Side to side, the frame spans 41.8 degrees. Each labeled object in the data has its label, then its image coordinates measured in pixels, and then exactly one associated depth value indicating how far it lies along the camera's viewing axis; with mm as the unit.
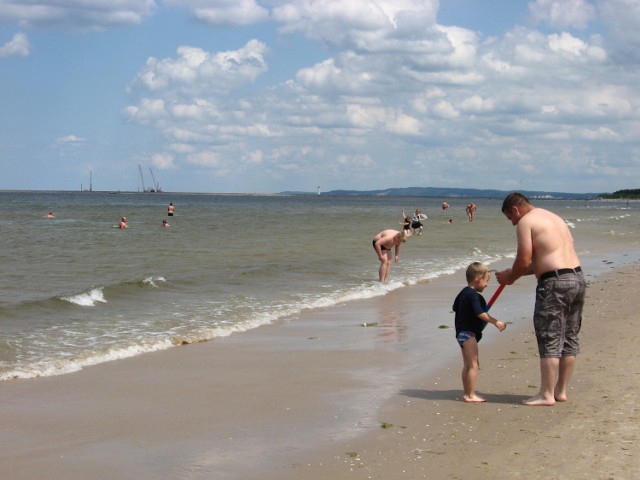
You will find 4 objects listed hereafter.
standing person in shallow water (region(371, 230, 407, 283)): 17672
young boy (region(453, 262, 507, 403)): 6926
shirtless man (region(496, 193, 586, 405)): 6586
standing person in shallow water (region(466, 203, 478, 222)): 58156
